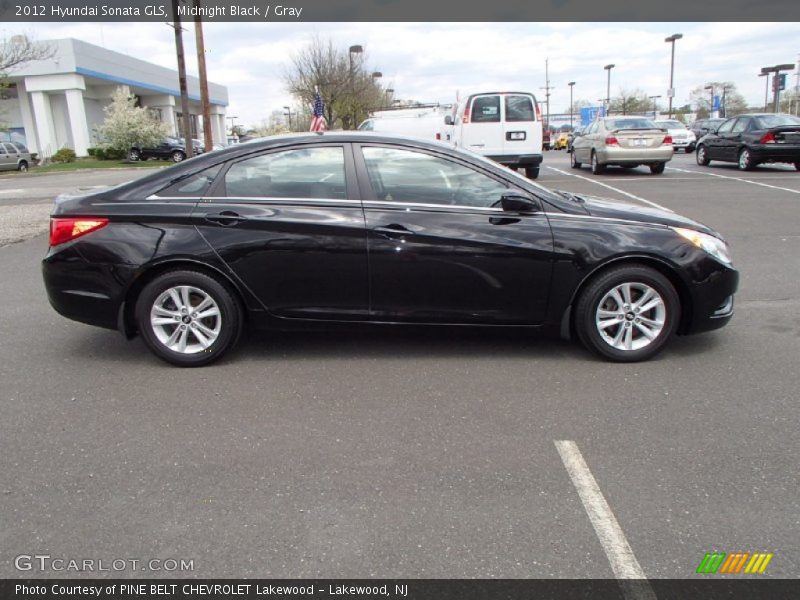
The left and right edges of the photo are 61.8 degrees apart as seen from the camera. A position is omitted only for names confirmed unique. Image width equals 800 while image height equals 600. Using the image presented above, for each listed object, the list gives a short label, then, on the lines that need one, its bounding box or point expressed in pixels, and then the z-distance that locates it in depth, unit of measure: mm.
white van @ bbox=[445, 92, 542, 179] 17453
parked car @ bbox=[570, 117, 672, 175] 18484
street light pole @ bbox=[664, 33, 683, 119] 51125
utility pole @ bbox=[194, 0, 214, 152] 21109
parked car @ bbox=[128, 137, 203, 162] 40812
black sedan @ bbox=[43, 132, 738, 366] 4539
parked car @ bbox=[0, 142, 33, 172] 34438
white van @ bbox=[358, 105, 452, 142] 20667
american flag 20172
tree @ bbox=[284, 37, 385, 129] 39156
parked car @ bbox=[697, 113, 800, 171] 18016
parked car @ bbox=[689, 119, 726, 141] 37006
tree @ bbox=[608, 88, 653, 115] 70938
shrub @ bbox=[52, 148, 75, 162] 41156
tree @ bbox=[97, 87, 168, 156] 39938
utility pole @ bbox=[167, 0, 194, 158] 20891
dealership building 42906
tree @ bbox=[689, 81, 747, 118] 78750
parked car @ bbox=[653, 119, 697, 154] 33031
